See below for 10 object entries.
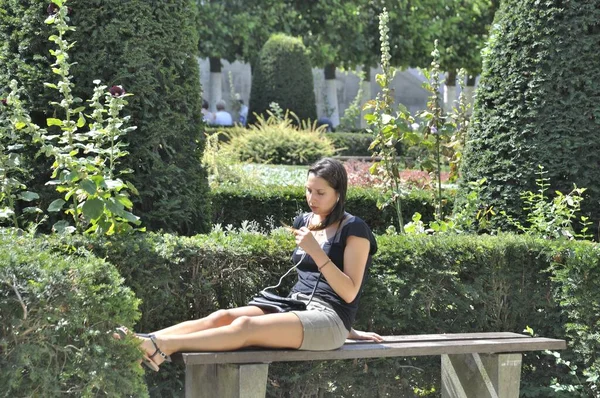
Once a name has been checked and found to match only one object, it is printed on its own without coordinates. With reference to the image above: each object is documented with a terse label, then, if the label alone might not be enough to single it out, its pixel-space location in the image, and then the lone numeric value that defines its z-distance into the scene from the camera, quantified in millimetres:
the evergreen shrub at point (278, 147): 25120
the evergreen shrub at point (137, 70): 8273
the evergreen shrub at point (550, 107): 9709
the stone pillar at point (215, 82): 43711
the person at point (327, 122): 41291
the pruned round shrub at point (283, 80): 35294
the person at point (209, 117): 35069
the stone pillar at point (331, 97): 45285
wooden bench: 6437
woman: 6362
